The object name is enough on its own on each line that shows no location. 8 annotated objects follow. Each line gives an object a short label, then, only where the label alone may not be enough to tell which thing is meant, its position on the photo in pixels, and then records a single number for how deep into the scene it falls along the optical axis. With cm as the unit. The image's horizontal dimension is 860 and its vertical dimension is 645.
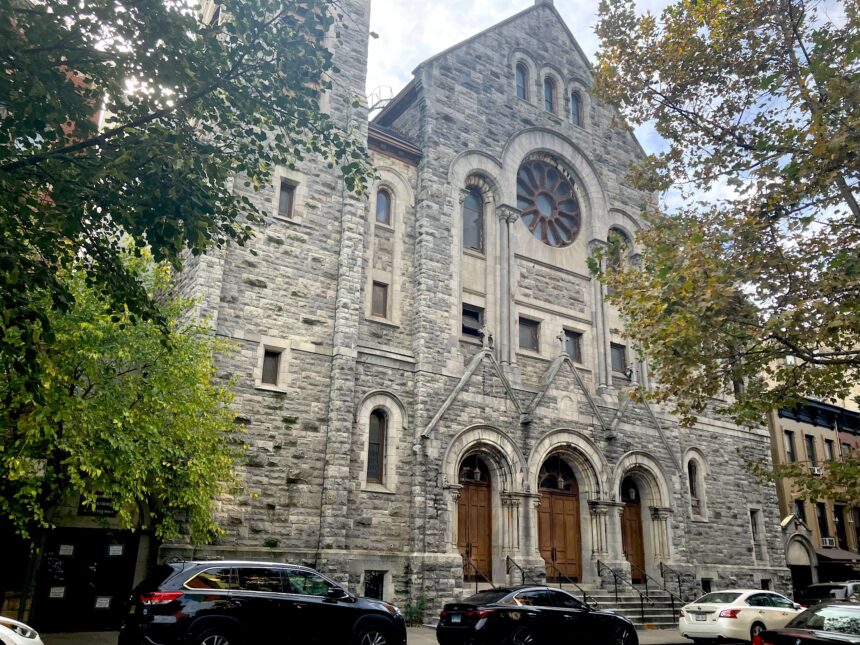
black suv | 1057
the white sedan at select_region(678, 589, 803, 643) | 1730
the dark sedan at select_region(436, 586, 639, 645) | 1379
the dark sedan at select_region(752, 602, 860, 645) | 876
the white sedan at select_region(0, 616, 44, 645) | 1023
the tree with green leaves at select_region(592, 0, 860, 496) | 1245
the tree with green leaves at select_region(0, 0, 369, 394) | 843
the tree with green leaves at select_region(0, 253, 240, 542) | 1265
